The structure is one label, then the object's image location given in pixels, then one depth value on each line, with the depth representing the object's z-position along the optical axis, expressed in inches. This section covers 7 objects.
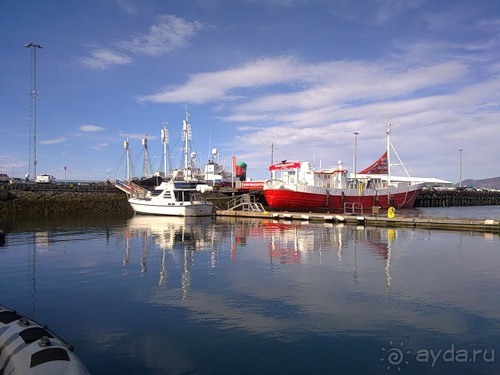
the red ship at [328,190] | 2101.4
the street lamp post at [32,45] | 1968.5
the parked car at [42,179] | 2833.7
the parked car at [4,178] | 2785.7
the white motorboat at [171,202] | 1936.5
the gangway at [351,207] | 2244.3
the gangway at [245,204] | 2150.1
